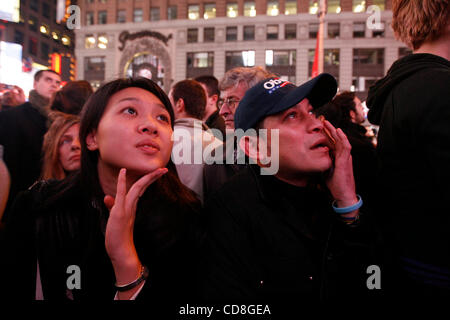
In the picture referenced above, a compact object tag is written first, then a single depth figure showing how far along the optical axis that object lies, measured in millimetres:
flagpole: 8896
